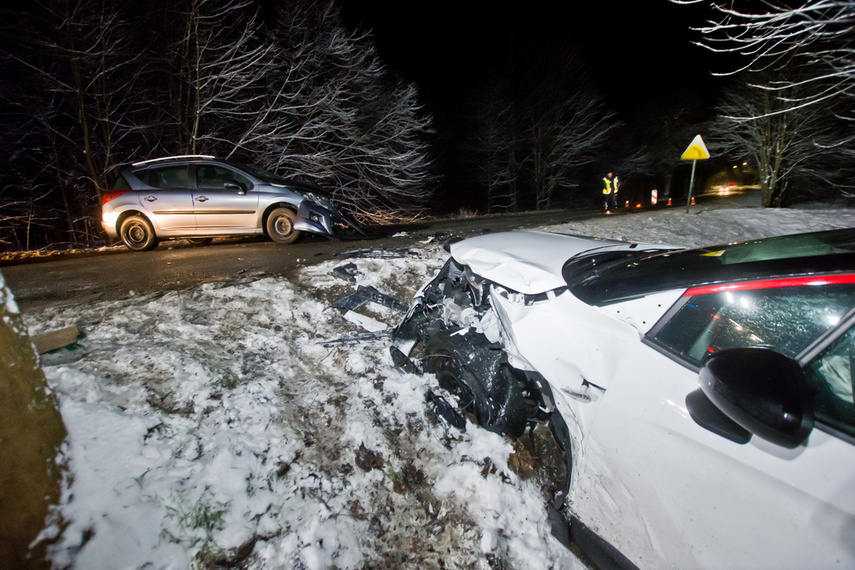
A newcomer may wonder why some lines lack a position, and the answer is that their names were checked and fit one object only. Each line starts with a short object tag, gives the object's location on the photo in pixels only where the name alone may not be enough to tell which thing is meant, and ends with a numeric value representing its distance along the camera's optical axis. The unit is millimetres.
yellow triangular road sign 9867
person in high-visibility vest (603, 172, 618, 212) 14172
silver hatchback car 6531
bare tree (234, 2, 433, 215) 12047
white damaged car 1116
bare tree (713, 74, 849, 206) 13828
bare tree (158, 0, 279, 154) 10195
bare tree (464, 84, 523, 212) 21531
